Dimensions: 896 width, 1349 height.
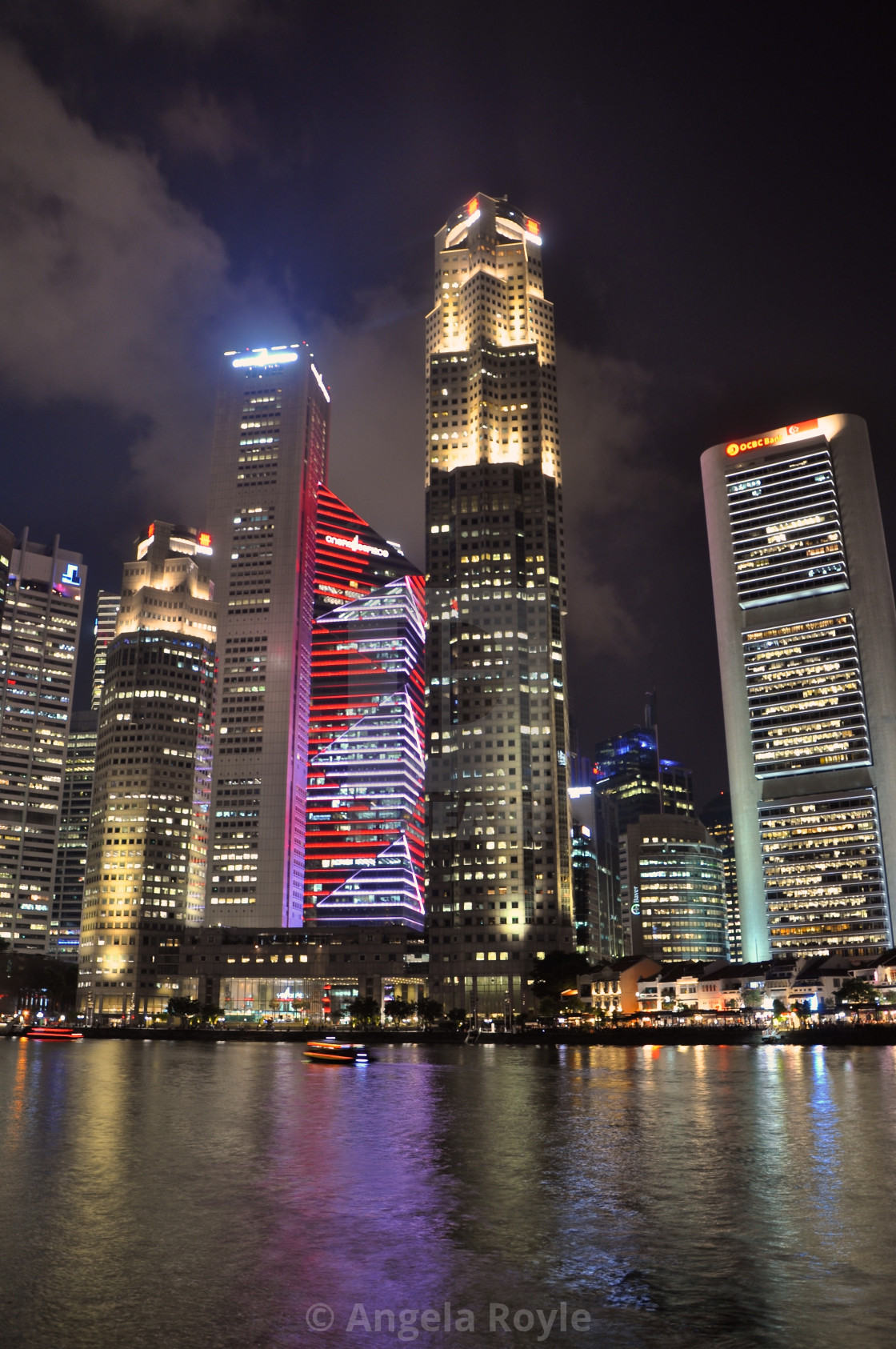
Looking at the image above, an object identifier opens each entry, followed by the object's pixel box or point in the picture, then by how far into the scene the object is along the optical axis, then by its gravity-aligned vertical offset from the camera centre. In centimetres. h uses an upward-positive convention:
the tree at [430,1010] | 19850 -629
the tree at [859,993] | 18338 -387
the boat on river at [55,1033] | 19888 -972
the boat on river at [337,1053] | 12662 -906
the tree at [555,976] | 19262 -38
